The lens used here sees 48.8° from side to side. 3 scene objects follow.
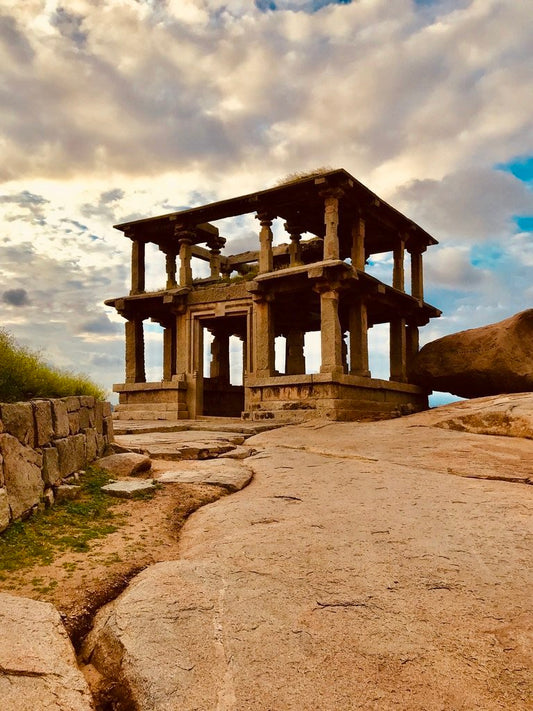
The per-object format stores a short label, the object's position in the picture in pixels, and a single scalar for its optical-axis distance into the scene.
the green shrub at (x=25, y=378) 5.93
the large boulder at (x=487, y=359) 14.27
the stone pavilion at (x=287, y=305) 13.68
